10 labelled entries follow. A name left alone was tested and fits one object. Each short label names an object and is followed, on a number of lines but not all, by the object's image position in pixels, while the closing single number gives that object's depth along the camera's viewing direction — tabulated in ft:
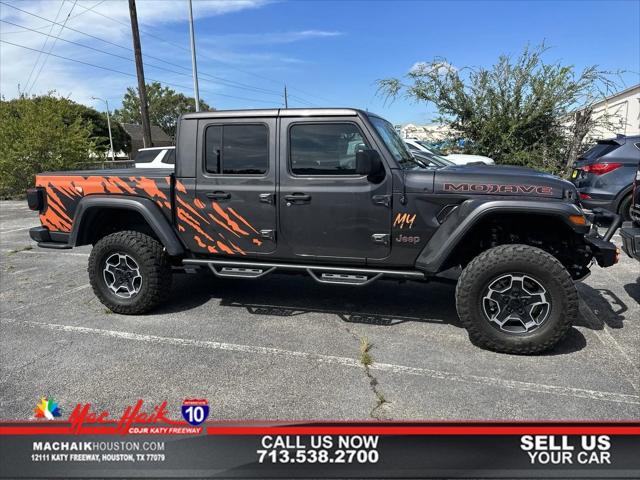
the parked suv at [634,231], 14.21
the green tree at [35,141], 53.78
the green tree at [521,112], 40.37
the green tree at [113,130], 190.03
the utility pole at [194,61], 66.74
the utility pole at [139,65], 55.26
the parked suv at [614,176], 26.30
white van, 35.27
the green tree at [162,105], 214.07
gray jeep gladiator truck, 11.87
